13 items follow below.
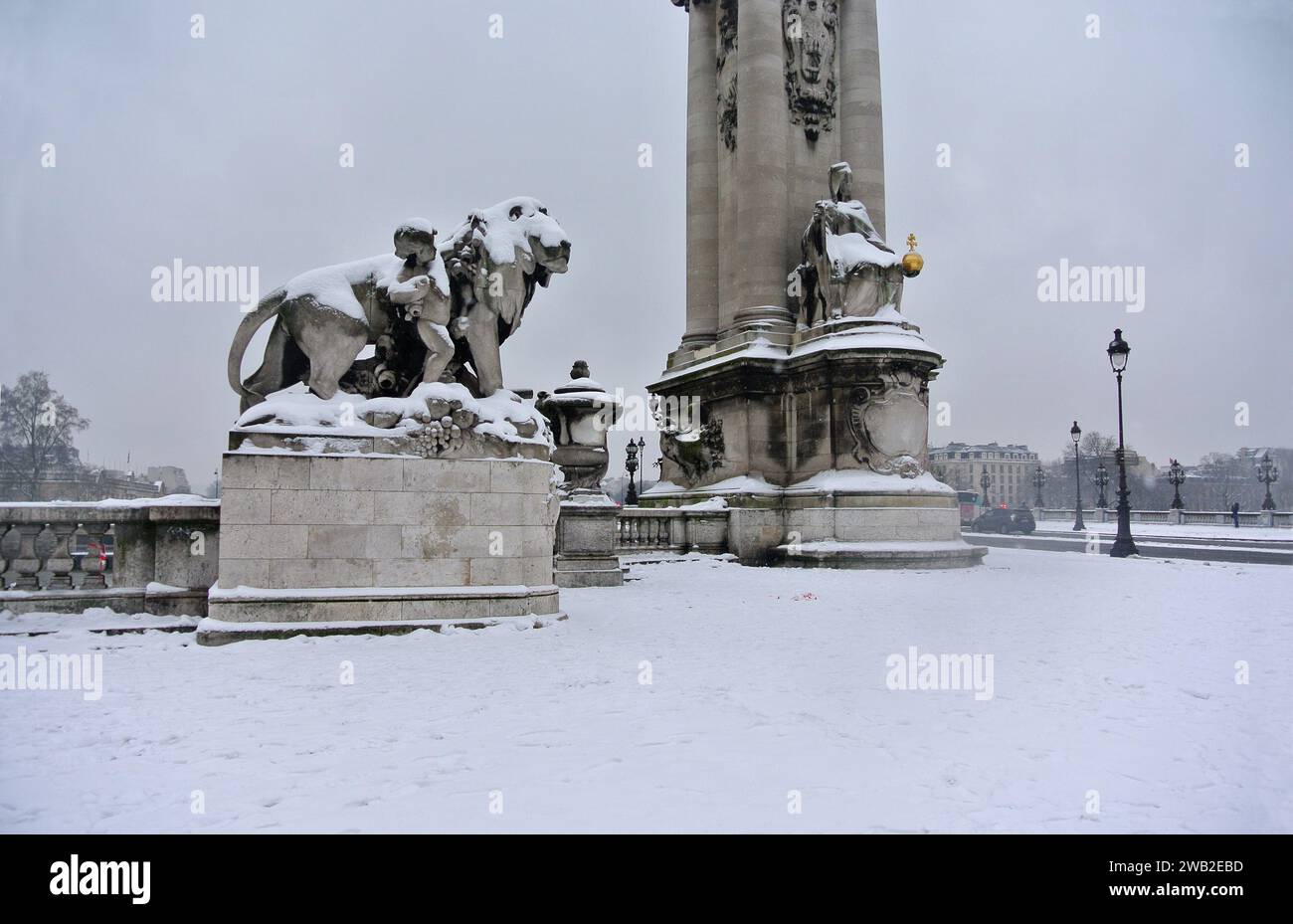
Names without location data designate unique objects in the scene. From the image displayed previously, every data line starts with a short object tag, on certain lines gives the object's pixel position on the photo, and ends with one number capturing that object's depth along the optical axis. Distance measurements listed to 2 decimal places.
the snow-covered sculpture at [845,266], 18.22
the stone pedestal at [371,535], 7.89
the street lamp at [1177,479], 49.47
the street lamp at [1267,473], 46.56
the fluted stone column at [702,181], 22.50
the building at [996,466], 115.94
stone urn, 13.92
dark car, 44.81
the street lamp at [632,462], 39.96
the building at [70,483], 28.83
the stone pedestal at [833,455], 16.70
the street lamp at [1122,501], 22.02
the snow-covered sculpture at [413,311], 8.59
